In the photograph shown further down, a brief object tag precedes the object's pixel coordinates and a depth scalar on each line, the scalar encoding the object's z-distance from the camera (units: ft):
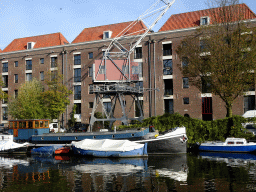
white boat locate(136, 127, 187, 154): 104.17
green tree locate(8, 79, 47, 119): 163.02
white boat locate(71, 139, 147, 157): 98.94
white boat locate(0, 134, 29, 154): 119.14
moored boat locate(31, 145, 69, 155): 112.57
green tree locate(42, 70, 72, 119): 166.61
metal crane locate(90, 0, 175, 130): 131.85
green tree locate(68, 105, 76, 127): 197.36
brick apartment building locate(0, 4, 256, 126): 172.24
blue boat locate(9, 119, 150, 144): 108.06
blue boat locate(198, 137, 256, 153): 106.42
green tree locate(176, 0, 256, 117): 115.96
